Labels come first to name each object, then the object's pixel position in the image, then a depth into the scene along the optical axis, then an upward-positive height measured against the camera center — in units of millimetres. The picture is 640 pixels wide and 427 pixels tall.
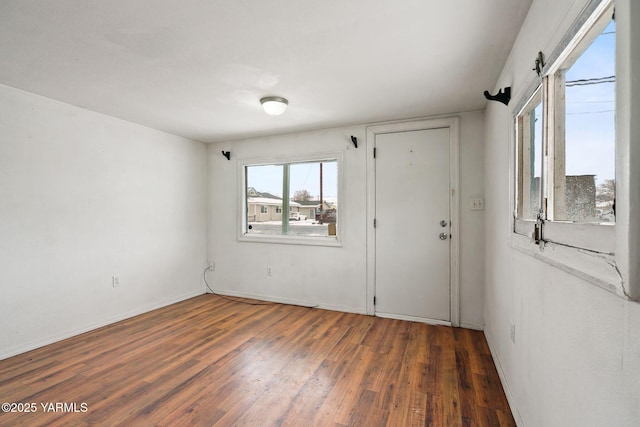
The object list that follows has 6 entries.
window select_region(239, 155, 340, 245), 3959 +155
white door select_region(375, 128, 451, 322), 3336 -154
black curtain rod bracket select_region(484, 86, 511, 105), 1983 +778
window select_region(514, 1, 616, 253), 867 +257
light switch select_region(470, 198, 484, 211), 3170 +82
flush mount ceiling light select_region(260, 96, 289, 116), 2797 +1021
